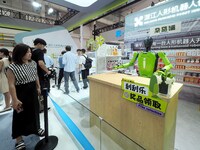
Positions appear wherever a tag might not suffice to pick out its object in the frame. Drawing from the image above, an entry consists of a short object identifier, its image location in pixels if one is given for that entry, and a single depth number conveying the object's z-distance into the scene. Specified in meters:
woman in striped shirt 1.37
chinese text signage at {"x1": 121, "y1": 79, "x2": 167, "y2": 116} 1.09
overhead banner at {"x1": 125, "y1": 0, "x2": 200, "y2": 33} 3.31
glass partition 1.58
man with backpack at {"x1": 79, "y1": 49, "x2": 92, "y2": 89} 4.20
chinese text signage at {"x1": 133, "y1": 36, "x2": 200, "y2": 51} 3.31
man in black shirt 2.11
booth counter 1.18
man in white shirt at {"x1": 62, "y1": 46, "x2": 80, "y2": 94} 3.66
